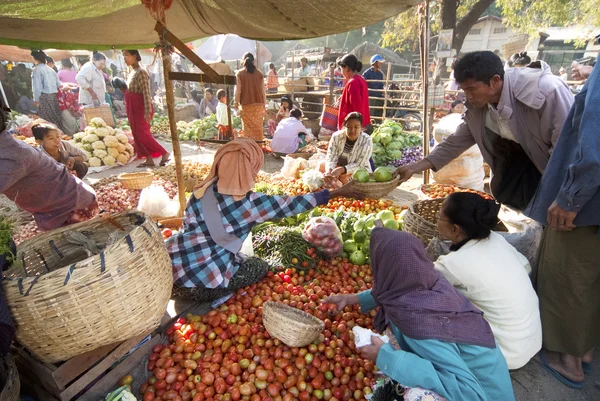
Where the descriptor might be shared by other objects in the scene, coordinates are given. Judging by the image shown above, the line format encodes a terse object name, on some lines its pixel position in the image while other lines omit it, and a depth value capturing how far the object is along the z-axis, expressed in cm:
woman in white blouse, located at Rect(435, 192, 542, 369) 195
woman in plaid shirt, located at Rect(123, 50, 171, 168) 643
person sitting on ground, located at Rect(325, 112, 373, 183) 477
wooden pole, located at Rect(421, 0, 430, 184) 428
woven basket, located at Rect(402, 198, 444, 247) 291
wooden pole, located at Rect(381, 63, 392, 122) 1019
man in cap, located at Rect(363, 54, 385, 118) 993
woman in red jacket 593
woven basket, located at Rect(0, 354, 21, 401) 157
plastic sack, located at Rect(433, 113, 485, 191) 480
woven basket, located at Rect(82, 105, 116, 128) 905
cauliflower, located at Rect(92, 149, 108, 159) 711
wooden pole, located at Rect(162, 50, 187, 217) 307
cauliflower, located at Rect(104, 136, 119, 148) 722
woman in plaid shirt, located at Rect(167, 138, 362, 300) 237
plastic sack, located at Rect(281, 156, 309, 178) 571
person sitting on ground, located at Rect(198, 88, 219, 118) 1295
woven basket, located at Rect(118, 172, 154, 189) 516
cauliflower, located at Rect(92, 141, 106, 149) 713
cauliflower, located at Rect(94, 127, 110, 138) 731
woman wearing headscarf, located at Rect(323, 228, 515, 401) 156
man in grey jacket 229
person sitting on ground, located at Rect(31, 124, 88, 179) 382
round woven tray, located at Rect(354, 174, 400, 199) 400
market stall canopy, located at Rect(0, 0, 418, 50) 302
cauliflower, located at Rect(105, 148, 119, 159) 723
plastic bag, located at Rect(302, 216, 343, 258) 313
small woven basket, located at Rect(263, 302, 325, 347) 205
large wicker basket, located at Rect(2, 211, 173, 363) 162
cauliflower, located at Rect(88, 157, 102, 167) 703
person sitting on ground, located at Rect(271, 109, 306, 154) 768
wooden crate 185
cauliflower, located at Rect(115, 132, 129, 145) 741
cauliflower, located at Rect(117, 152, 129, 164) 732
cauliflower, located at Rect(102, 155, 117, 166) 714
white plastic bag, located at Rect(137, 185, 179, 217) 400
